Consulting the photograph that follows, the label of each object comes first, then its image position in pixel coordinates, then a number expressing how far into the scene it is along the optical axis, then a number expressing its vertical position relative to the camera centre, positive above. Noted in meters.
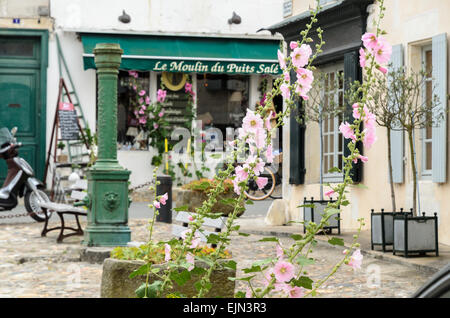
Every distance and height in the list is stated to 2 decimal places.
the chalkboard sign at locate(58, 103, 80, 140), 18.94 +1.19
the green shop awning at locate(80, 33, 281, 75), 20.44 +2.95
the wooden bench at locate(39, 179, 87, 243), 11.35 -0.42
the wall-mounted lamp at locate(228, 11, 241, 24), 21.44 +3.85
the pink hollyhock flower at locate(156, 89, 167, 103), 21.09 +1.98
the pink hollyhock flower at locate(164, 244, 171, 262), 3.39 -0.28
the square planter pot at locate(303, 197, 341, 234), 12.21 -0.52
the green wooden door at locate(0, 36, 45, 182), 19.86 +1.90
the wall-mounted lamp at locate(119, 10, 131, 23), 20.77 +3.75
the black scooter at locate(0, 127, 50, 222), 14.15 -0.07
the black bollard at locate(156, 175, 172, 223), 14.11 -0.26
